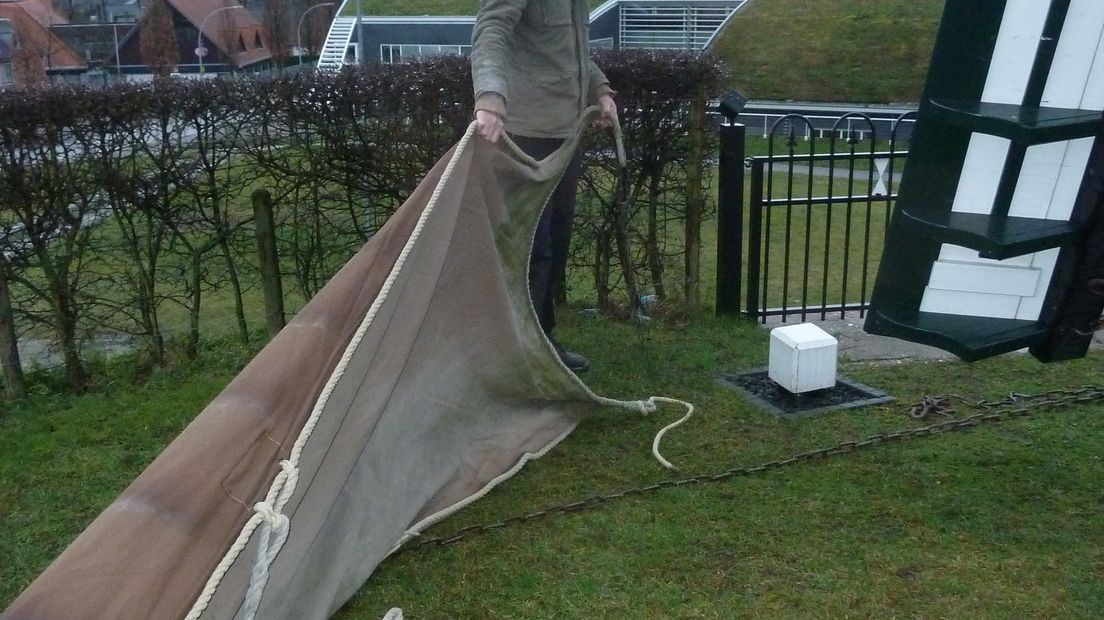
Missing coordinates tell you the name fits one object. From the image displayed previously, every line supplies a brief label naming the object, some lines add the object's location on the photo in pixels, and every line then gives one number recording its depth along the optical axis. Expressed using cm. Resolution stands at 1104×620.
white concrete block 422
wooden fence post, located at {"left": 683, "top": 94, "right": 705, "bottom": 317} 545
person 370
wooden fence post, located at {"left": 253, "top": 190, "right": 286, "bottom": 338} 475
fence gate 541
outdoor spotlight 534
